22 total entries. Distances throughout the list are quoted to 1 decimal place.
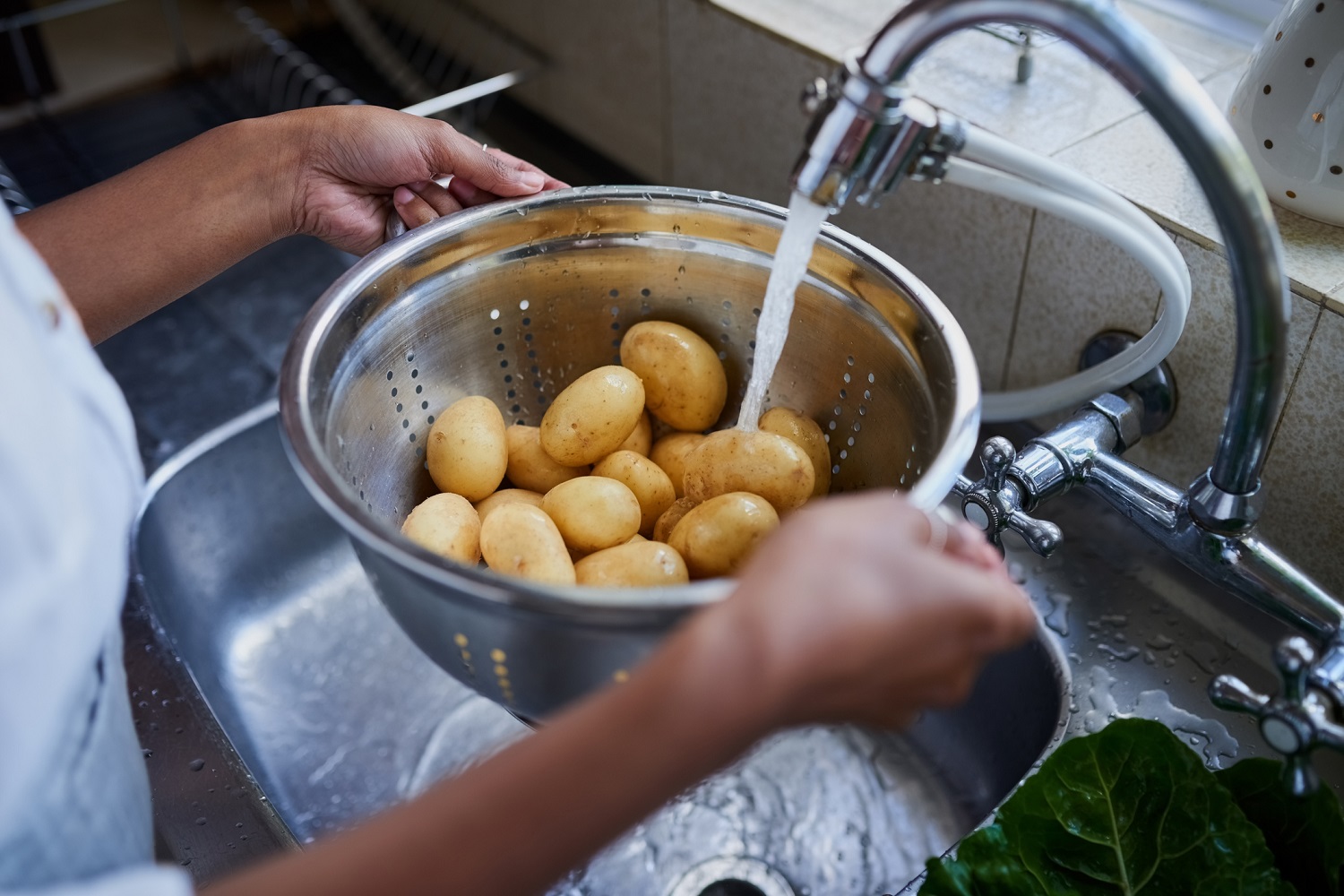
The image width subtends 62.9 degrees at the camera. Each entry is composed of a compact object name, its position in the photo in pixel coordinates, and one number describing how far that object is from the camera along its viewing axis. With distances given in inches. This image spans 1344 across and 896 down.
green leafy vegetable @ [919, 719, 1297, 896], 25.2
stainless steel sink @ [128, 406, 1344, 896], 30.8
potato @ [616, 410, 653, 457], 30.1
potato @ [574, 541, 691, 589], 23.7
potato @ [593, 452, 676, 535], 28.4
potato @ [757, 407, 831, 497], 27.8
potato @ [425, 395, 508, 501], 27.4
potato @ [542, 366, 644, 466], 27.8
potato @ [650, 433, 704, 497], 29.7
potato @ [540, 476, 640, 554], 26.1
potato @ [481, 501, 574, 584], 23.9
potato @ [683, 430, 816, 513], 25.5
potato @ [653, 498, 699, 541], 27.7
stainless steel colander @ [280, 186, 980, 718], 20.1
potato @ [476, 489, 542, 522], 27.9
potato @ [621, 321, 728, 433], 28.7
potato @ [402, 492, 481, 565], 25.0
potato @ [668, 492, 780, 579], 24.0
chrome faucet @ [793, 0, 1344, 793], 18.2
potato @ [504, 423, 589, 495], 29.5
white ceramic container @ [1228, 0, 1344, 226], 27.3
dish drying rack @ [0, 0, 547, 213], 53.5
